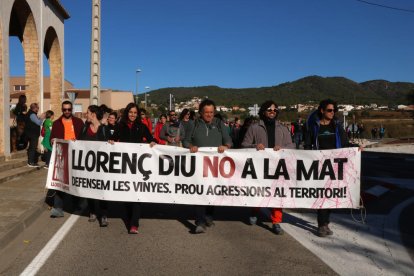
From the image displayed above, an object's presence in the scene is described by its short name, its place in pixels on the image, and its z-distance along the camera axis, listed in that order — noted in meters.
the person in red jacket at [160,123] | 11.86
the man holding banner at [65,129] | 7.24
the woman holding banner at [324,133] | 6.08
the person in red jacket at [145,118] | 11.31
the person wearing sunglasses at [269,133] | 6.37
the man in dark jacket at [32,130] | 11.85
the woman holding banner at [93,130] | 7.00
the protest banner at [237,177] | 6.31
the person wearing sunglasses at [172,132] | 9.43
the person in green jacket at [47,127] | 10.94
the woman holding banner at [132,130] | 6.37
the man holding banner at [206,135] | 6.28
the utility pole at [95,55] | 17.36
